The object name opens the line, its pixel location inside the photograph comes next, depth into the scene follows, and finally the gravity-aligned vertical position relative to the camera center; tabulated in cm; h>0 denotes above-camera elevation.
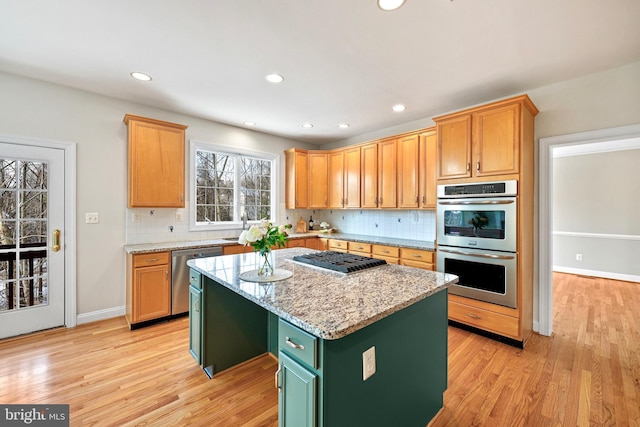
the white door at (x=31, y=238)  269 -25
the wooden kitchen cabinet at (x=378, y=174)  395 +59
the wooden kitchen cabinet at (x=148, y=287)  296 -82
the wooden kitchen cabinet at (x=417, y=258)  326 -56
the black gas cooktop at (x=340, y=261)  194 -38
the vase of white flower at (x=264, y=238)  168 -15
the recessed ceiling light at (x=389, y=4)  168 +131
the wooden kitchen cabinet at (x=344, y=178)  445 +59
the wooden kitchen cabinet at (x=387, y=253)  360 -54
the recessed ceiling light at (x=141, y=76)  261 +134
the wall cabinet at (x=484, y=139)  260 +76
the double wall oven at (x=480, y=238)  261 -27
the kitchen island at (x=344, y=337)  110 -63
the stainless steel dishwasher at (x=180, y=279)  321 -78
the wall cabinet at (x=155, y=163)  314 +61
